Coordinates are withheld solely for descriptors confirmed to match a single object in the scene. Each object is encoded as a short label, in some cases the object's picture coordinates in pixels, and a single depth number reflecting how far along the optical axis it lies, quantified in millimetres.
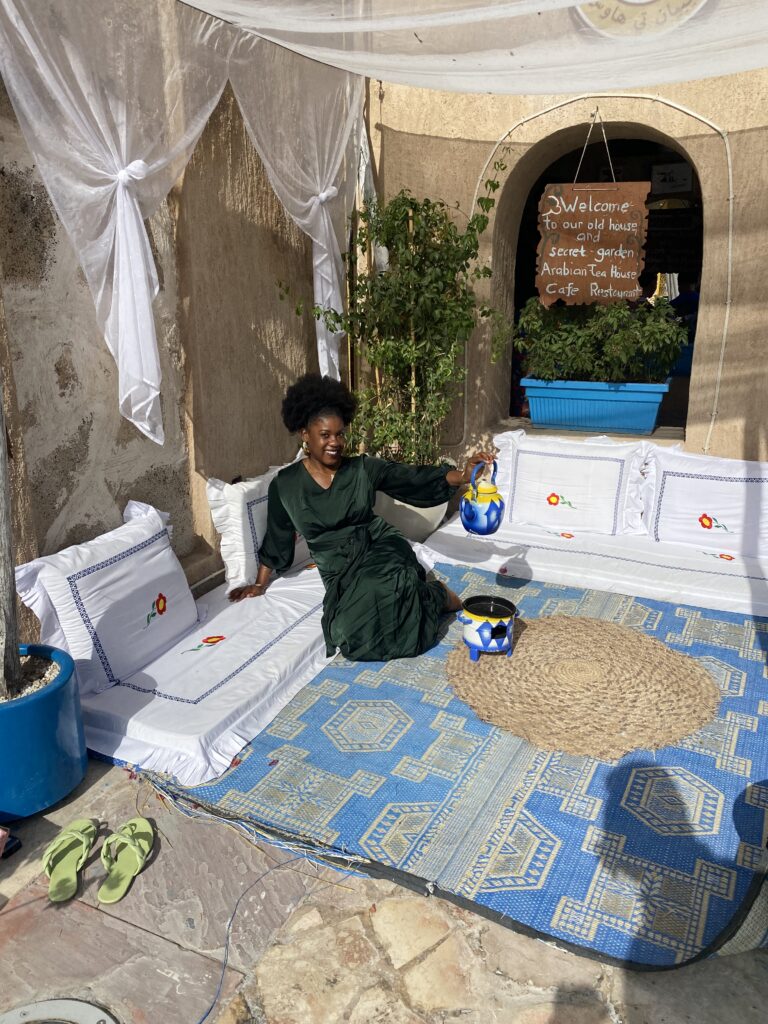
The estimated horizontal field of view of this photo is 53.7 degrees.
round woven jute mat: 2963
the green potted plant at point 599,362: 4836
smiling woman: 3531
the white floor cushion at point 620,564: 4094
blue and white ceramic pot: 3393
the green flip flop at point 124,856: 2275
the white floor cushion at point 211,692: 2816
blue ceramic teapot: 3398
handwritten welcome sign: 4695
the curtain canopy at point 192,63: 2723
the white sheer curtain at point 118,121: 2633
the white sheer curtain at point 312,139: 3703
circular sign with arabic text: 2906
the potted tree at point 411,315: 4543
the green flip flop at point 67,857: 2266
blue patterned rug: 2156
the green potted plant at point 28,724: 2451
